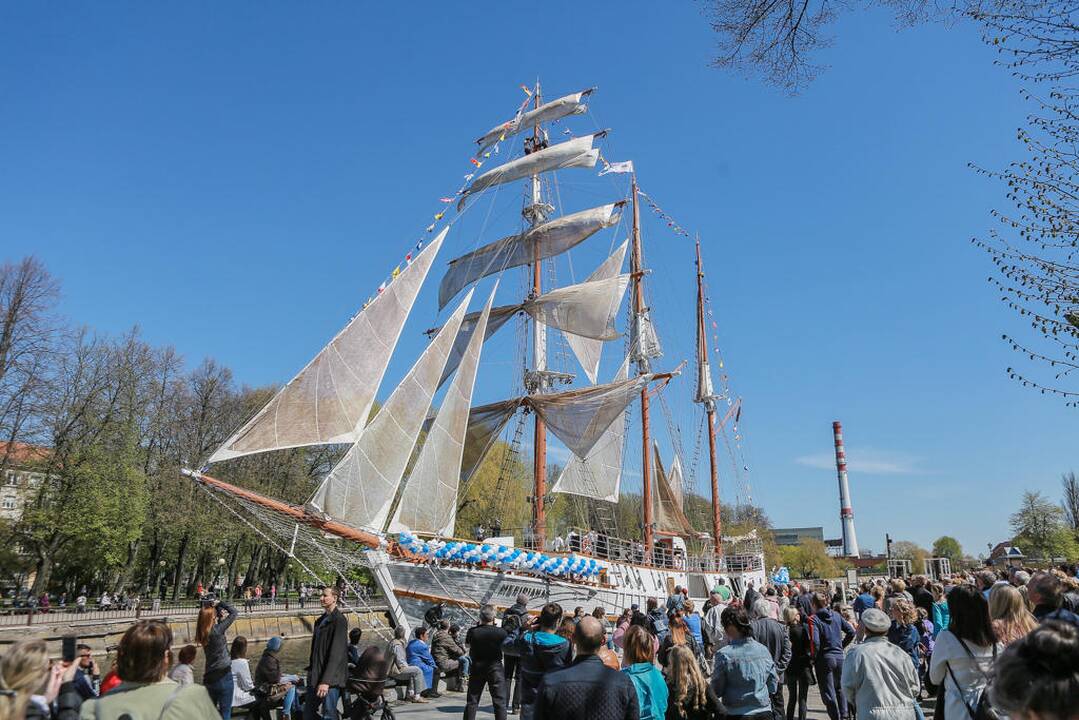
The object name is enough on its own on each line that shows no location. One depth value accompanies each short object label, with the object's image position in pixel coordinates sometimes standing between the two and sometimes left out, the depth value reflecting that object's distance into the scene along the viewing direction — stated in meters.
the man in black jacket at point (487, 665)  7.58
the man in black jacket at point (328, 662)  6.71
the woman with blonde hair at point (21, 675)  2.95
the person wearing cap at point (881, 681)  4.64
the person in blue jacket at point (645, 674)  4.66
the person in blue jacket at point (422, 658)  11.78
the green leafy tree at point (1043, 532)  69.62
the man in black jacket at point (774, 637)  6.98
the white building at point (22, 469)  31.92
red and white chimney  89.38
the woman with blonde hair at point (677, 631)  6.53
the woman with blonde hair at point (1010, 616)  4.23
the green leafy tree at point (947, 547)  130.90
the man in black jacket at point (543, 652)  6.25
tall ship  19.62
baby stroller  7.14
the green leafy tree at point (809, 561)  98.06
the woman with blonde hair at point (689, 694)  5.11
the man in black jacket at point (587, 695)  3.84
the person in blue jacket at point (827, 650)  8.08
